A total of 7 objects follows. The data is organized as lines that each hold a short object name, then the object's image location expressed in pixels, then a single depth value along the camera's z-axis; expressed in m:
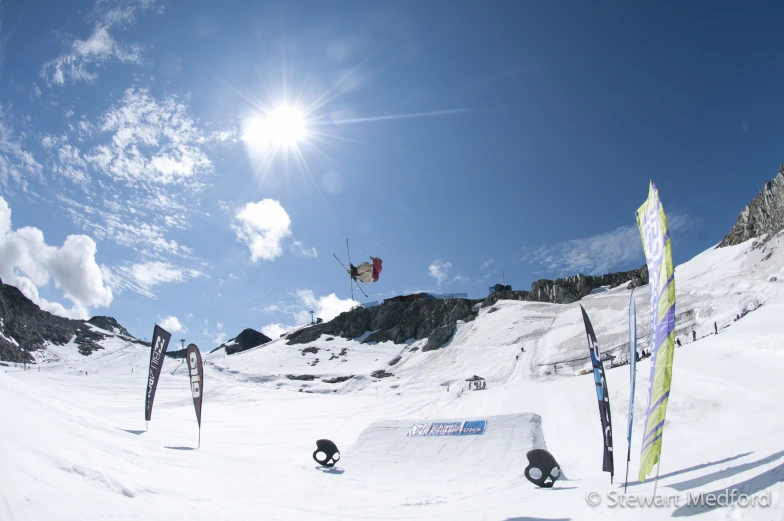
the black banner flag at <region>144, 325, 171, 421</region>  19.16
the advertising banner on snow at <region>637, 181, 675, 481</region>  5.56
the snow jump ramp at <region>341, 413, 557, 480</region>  13.26
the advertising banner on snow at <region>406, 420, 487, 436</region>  15.12
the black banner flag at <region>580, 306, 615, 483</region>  8.69
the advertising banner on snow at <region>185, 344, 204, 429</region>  17.55
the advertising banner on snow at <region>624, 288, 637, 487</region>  7.01
